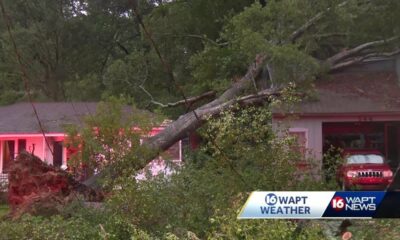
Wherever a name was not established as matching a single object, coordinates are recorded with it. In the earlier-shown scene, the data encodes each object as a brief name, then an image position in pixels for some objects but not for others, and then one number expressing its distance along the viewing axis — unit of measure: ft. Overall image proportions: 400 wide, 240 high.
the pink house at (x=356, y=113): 75.10
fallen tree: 57.98
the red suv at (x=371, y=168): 59.98
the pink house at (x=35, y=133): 80.79
